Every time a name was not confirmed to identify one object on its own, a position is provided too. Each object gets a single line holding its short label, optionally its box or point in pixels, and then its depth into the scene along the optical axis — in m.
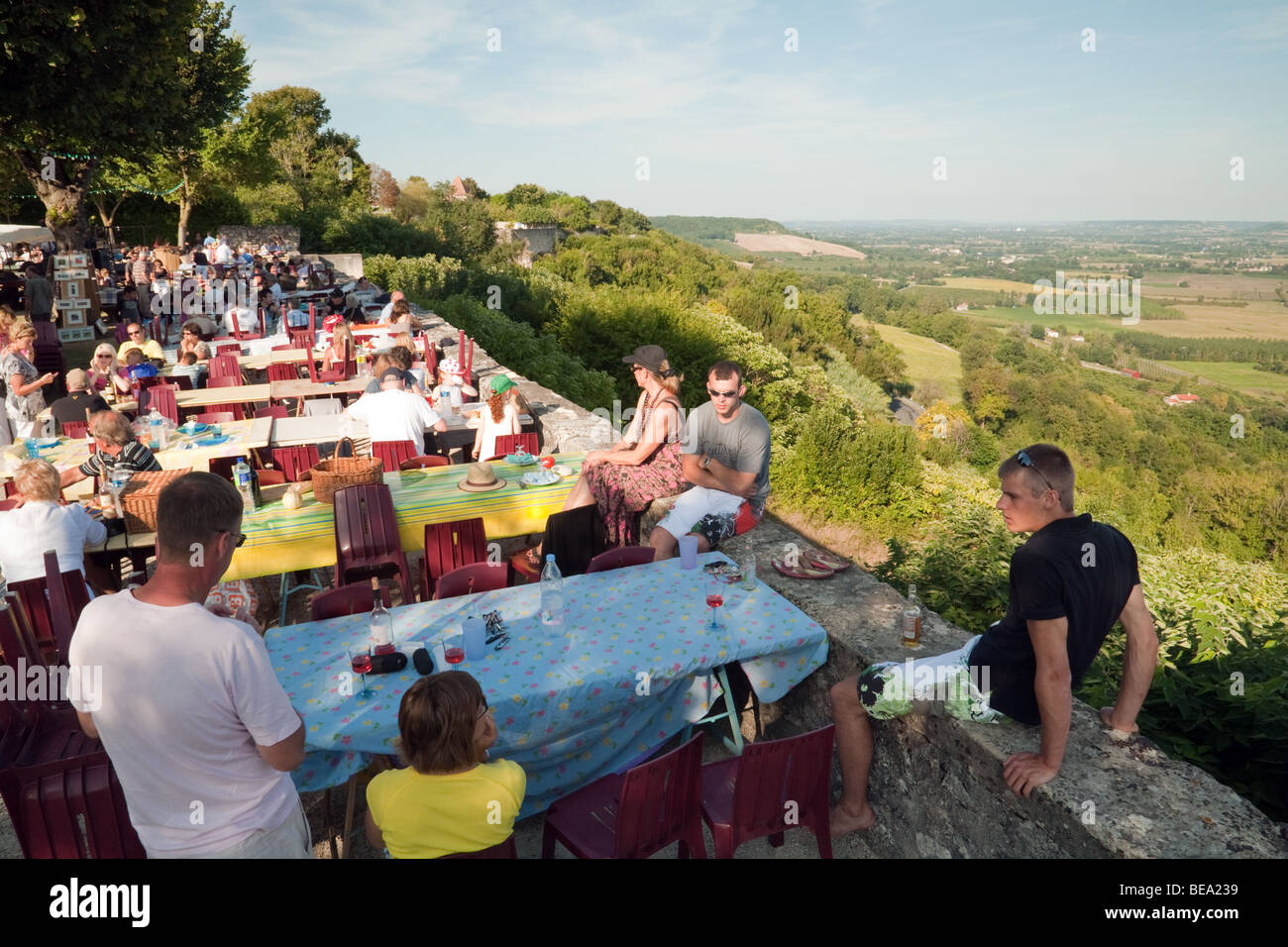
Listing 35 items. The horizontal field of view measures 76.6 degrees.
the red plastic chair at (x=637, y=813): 2.78
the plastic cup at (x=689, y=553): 4.44
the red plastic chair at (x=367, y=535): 5.16
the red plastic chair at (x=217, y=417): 7.84
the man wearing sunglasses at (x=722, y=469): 4.98
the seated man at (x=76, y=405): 7.20
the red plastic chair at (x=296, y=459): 6.98
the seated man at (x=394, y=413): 7.11
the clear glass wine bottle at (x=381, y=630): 3.54
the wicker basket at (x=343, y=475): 5.37
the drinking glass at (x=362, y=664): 3.39
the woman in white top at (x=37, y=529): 4.51
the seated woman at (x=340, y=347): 10.55
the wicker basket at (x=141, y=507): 5.19
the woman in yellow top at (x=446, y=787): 2.42
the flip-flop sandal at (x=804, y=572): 4.36
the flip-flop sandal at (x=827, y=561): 4.43
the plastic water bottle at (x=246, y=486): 5.31
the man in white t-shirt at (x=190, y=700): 2.08
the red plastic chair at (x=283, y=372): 10.67
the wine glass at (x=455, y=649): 3.51
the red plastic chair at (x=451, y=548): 5.32
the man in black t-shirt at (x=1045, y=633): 2.70
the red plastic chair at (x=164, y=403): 8.38
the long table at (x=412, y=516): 5.07
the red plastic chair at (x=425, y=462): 6.51
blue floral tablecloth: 3.22
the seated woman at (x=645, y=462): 5.54
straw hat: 5.80
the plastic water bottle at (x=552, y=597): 3.88
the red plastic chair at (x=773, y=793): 2.94
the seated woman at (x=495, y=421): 6.98
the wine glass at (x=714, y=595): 3.96
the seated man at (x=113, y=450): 5.61
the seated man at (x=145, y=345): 10.36
